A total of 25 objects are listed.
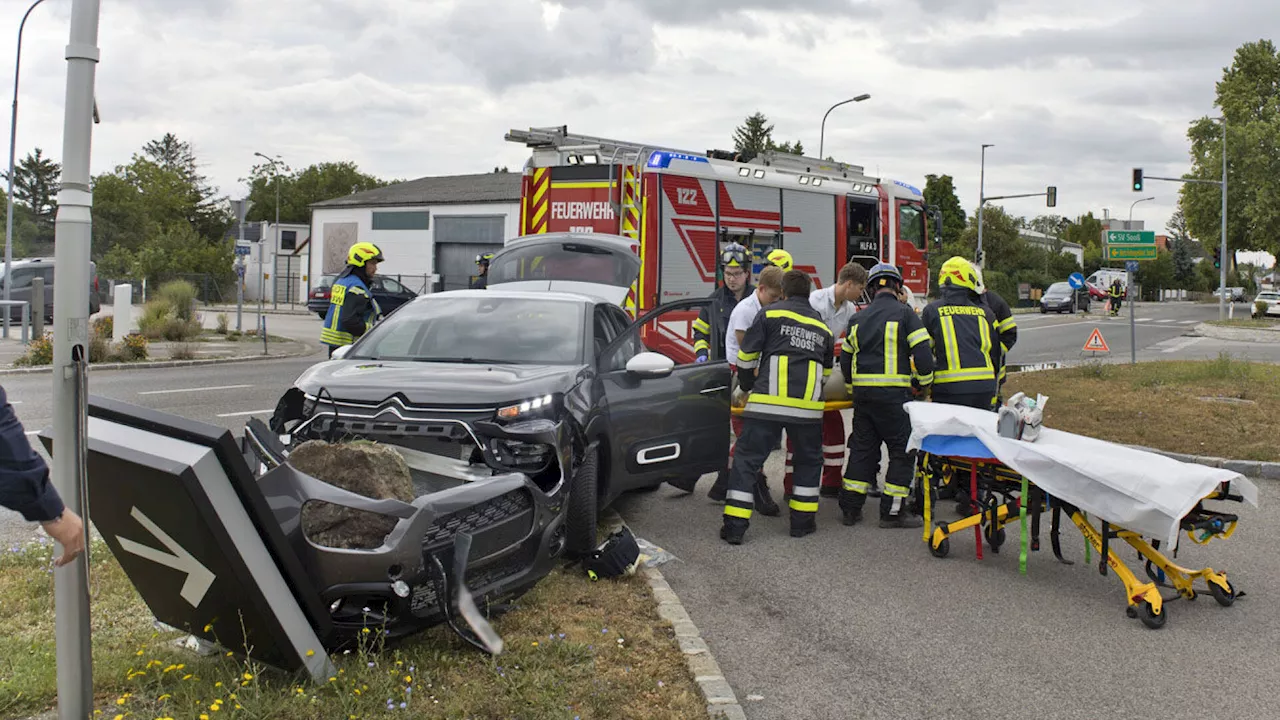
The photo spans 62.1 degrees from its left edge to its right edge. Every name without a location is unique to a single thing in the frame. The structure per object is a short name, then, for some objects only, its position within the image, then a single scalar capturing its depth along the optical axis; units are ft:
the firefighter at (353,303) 27.50
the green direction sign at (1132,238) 60.80
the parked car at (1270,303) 145.94
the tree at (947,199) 252.62
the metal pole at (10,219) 74.13
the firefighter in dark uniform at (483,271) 47.34
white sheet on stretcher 16.61
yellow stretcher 17.16
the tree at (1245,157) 175.22
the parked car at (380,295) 79.46
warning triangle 58.49
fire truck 45.37
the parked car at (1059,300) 162.71
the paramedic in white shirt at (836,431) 25.76
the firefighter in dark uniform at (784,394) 21.98
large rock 12.89
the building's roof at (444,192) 158.81
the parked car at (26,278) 84.28
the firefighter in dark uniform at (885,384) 23.07
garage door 154.81
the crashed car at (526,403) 16.38
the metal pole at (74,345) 10.09
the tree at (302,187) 289.53
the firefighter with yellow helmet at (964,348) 23.50
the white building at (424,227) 154.71
